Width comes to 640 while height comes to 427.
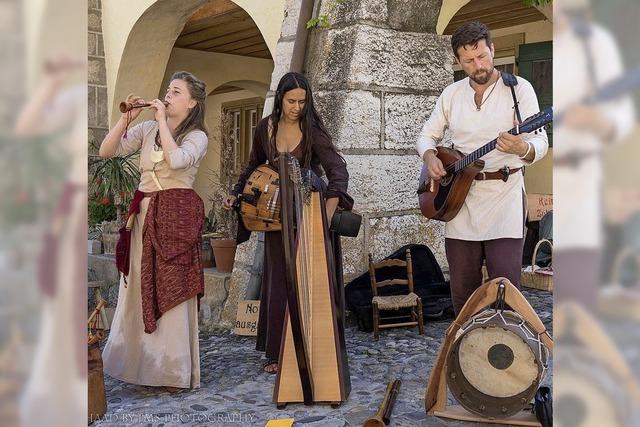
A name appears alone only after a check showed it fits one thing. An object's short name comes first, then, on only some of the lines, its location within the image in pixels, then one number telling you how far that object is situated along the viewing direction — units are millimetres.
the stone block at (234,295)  5000
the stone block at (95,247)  7762
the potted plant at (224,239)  5531
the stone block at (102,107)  8555
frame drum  2668
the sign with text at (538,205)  7117
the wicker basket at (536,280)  6012
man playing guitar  2934
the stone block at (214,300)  5270
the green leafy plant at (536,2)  5326
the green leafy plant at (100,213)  8145
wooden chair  4547
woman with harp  3598
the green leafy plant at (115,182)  7770
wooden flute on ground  2873
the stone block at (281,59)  5184
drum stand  2744
